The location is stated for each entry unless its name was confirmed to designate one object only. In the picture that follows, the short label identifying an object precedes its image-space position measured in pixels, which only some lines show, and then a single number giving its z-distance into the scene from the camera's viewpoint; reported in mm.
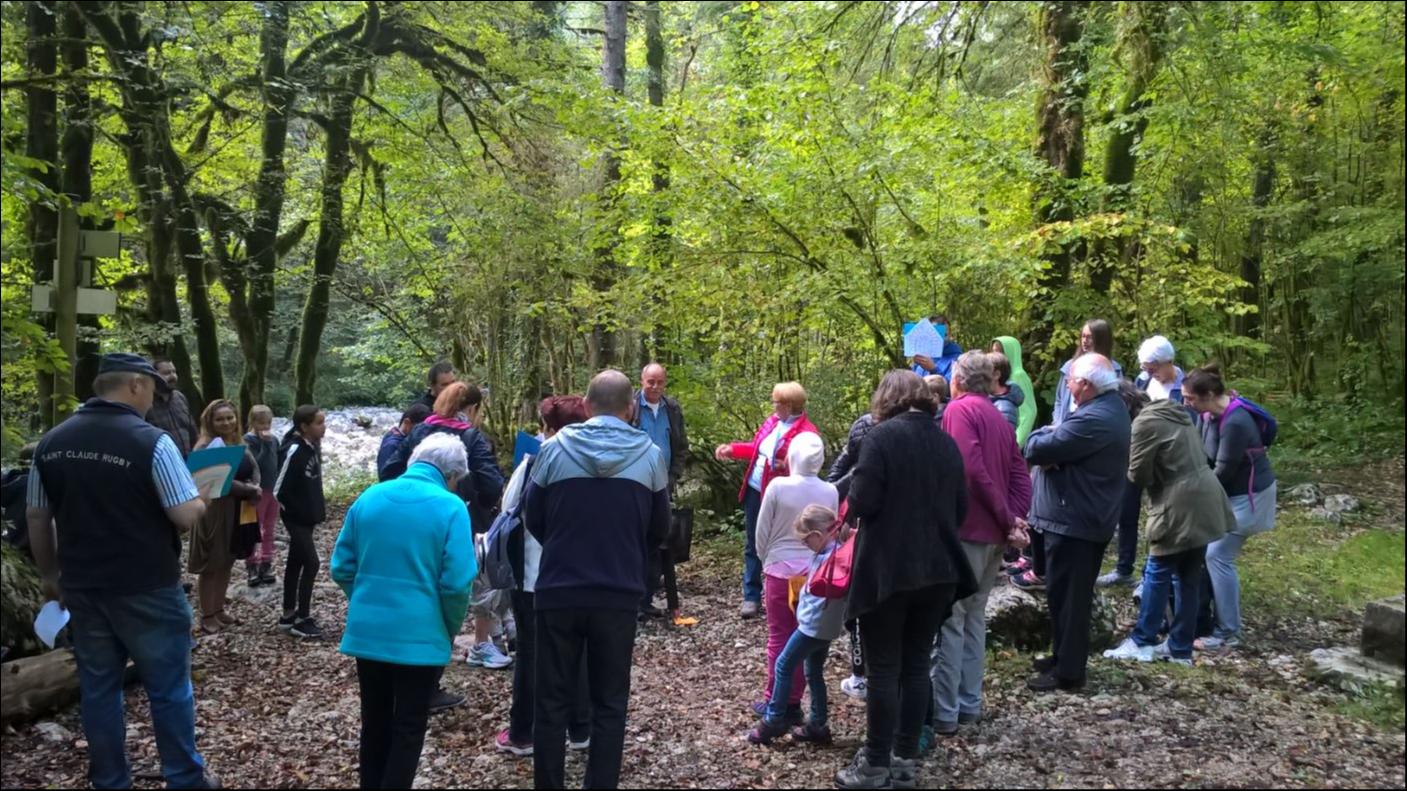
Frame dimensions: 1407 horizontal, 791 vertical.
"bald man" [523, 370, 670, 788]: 3693
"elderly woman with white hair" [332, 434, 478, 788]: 3533
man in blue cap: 3902
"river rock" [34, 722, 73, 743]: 4782
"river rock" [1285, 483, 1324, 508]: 9211
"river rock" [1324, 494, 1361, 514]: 8547
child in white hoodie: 4668
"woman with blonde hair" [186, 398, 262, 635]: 6480
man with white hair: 4824
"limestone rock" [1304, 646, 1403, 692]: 4699
